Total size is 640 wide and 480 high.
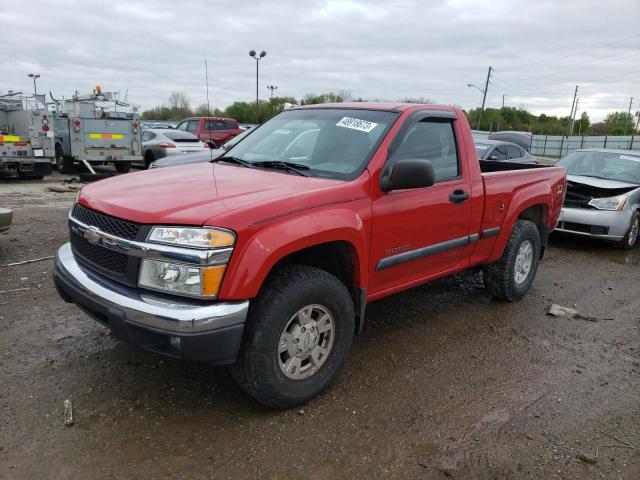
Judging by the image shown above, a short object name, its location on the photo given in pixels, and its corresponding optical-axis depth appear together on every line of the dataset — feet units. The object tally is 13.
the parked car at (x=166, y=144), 45.19
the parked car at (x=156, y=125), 78.98
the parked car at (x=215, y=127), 58.70
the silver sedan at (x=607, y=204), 24.84
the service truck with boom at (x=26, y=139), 38.65
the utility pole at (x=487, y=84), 189.85
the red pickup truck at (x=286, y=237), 8.68
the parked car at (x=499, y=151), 33.58
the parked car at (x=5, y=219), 18.26
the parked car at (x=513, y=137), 80.55
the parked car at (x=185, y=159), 30.99
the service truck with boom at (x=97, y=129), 42.75
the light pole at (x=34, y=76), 204.62
